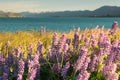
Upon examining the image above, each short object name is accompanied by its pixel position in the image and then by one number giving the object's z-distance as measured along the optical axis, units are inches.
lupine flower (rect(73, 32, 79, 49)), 131.6
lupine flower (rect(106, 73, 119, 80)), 95.4
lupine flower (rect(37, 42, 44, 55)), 125.5
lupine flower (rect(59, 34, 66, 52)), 118.1
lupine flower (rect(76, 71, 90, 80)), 90.2
